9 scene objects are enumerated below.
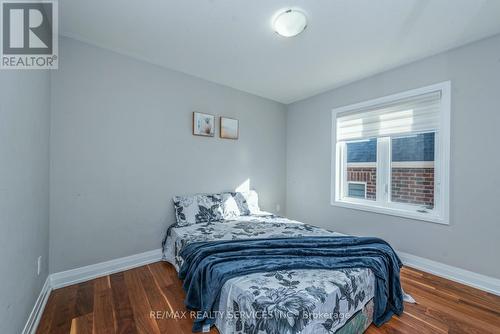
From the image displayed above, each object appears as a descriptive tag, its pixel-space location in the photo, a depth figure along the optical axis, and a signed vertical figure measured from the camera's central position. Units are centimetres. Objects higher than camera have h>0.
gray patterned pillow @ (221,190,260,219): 303 -59
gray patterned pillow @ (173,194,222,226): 271 -59
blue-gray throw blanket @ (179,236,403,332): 153 -75
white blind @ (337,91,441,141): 249 +67
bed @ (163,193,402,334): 114 -81
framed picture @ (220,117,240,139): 327 +60
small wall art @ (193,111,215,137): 299 +59
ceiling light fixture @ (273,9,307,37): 181 +130
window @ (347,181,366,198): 318 -35
